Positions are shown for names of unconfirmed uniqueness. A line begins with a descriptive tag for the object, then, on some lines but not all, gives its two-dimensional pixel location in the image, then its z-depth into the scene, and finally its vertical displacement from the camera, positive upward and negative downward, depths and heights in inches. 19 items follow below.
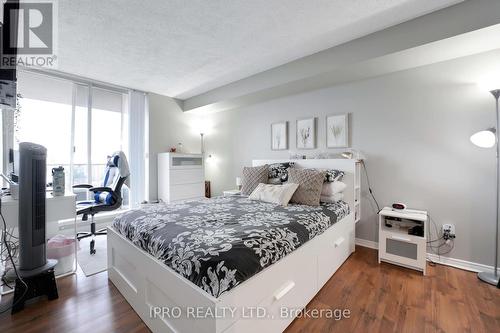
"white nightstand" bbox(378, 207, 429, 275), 82.1 -29.8
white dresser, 161.0 -9.9
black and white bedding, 41.4 -18.2
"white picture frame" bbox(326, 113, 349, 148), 114.3 +19.2
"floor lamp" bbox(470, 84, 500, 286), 75.3 +8.8
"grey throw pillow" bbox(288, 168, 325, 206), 91.5 -9.6
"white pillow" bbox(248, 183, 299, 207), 92.2 -13.1
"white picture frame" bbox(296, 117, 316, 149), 126.3 +19.7
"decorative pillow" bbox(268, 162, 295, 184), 115.1 -4.7
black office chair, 106.0 -15.1
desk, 70.0 -16.6
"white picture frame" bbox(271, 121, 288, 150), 138.5 +19.8
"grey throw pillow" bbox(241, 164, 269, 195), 114.7 -7.4
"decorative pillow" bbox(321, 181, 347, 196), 96.3 -10.8
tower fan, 64.7 -21.6
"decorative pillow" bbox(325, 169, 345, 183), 98.2 -4.8
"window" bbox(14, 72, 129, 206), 122.5 +26.6
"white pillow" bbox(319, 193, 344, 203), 96.8 -15.4
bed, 40.9 -24.1
